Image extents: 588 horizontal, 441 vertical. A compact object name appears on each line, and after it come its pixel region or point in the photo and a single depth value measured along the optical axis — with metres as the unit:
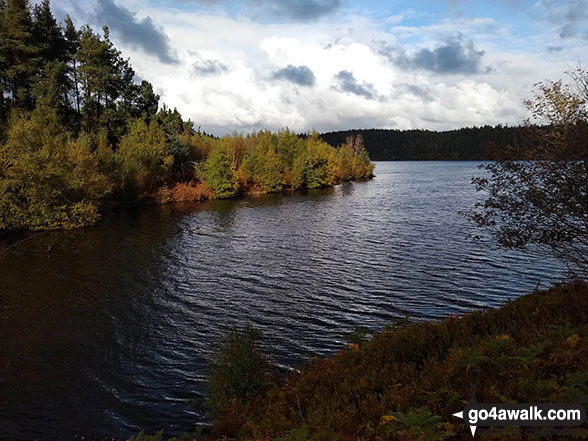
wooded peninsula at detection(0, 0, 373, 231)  39.47
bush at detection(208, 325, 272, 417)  11.57
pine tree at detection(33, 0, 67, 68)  58.41
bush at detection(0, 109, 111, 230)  37.56
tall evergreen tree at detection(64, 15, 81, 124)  67.31
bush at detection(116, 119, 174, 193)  58.48
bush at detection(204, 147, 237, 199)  70.25
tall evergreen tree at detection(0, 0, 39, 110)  54.28
